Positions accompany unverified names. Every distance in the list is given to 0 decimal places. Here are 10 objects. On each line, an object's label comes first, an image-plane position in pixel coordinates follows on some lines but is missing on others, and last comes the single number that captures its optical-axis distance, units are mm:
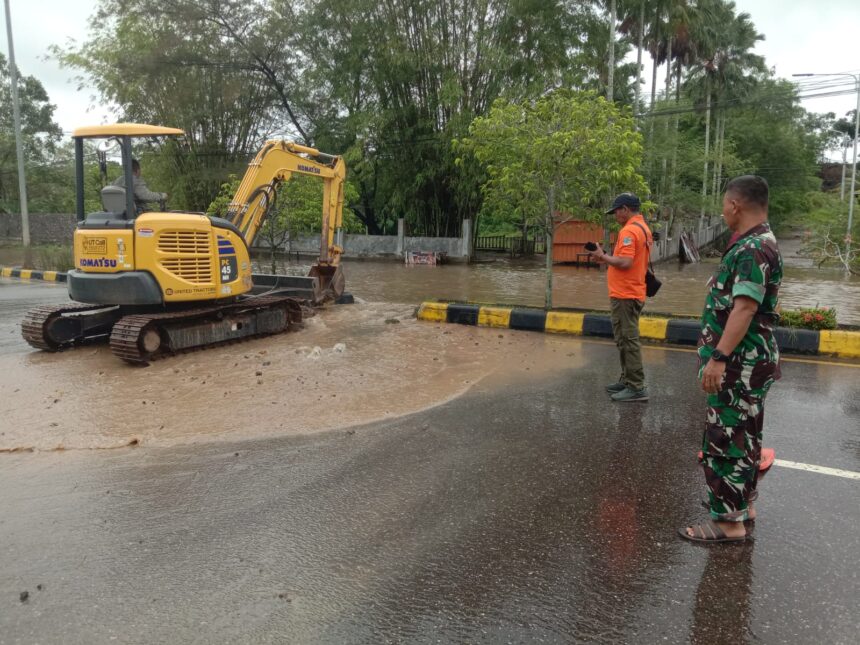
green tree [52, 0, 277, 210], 24984
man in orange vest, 5918
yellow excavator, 7523
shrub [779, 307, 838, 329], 8258
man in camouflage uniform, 3119
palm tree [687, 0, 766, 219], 37281
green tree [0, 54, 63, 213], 36938
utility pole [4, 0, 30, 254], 20984
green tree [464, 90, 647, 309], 9539
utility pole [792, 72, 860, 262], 12696
